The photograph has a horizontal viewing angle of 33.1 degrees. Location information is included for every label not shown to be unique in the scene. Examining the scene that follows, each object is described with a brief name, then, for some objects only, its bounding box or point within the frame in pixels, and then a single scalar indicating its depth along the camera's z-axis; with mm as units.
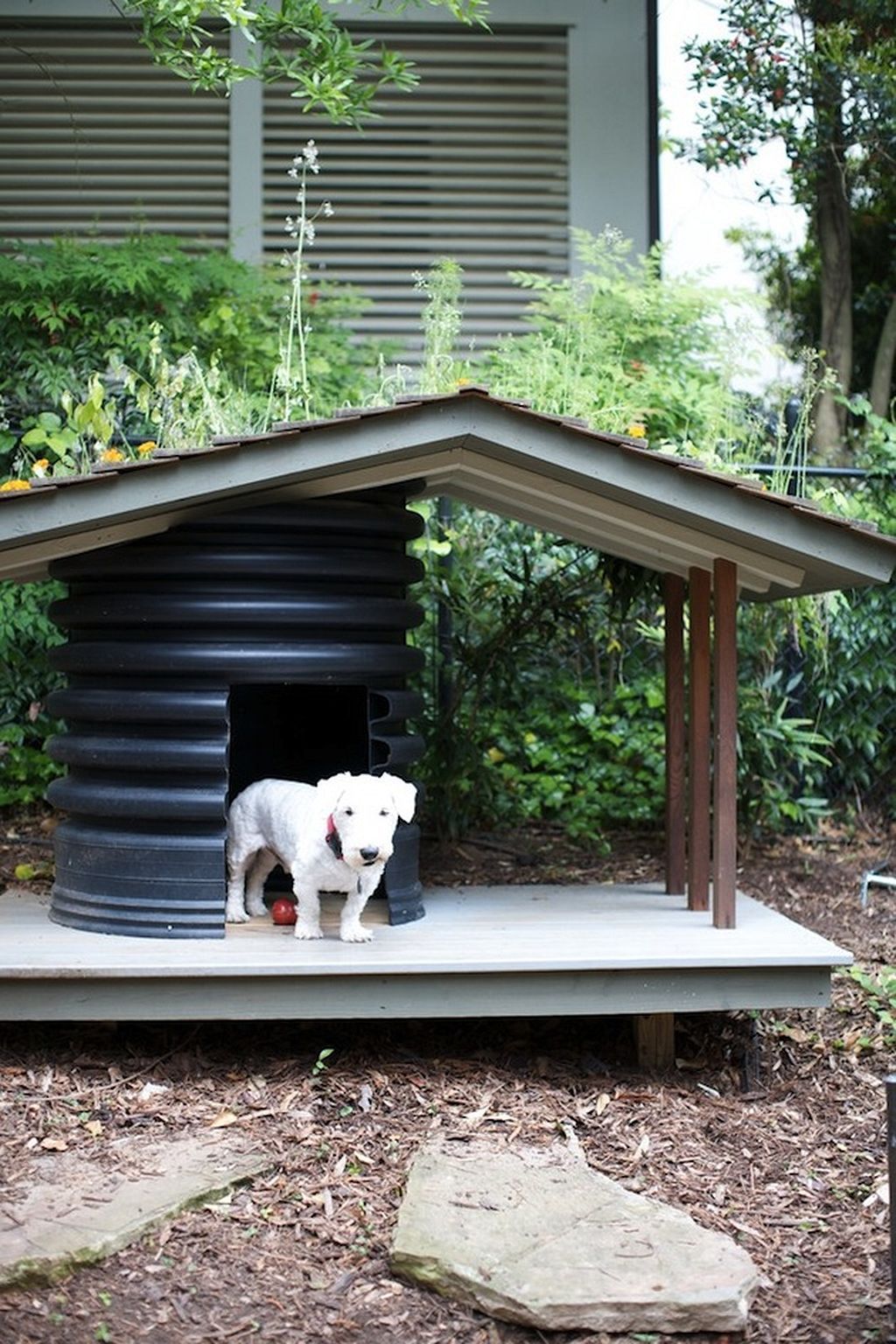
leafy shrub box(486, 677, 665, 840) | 7945
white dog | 4824
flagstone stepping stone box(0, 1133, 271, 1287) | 3754
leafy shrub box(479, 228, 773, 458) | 7477
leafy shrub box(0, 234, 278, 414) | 7918
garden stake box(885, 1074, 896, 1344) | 3357
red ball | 5508
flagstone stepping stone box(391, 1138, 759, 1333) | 3566
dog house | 4812
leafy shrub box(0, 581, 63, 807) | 7812
